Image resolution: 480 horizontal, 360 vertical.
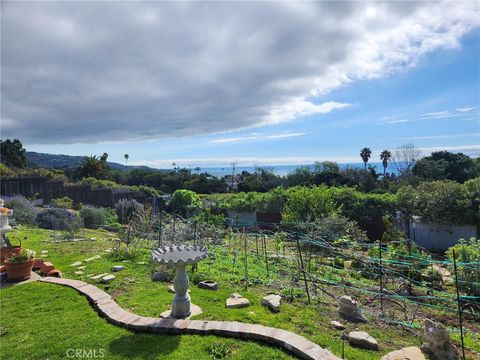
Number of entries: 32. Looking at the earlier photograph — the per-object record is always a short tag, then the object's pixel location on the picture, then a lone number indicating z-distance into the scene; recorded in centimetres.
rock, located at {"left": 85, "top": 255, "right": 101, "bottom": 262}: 640
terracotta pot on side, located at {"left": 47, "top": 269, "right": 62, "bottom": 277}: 539
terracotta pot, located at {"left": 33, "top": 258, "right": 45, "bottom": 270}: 566
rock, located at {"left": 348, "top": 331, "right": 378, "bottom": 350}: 323
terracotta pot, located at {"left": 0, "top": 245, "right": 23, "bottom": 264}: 541
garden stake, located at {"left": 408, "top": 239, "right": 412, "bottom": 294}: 522
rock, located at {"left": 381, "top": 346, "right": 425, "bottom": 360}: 294
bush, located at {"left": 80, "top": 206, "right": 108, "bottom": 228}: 1294
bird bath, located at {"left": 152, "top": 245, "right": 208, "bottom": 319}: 363
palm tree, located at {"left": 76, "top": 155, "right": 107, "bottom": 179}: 2762
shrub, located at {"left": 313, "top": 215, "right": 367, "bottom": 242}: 892
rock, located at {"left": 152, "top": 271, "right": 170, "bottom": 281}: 528
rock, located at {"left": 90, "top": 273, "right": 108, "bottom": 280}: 523
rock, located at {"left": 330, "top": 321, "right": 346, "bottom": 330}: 368
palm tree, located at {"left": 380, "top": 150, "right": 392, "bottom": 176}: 3941
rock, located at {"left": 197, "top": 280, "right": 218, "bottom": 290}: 490
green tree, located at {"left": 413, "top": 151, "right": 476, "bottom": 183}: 2688
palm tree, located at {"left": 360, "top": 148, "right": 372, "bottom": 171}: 3922
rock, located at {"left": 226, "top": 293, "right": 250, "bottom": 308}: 417
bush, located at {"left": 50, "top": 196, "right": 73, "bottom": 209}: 1453
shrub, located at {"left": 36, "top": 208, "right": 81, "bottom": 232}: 917
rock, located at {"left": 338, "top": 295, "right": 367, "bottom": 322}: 400
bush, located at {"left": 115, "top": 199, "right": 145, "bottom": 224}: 1322
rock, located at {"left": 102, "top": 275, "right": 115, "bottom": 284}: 505
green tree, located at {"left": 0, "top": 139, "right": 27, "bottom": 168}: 2939
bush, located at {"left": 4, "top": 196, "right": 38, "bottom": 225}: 1127
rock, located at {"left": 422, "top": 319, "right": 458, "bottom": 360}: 308
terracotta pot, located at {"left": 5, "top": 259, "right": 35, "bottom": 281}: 505
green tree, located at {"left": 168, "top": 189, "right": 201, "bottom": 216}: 1685
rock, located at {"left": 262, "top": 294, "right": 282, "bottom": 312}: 407
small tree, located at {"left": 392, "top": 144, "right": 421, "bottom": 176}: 3241
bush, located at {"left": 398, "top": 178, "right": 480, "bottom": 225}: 1095
